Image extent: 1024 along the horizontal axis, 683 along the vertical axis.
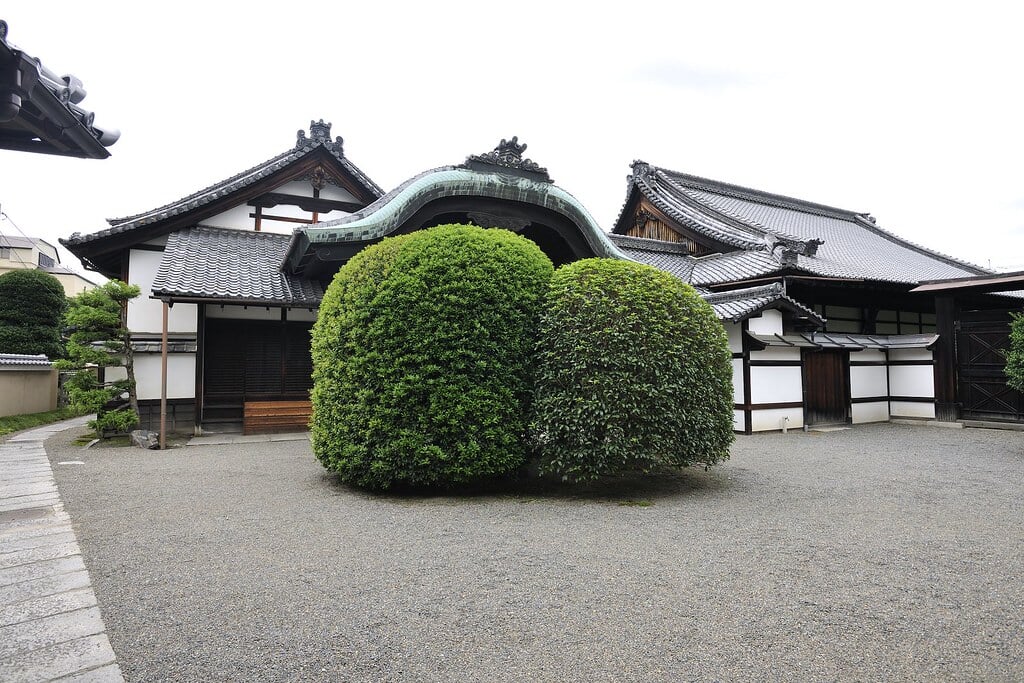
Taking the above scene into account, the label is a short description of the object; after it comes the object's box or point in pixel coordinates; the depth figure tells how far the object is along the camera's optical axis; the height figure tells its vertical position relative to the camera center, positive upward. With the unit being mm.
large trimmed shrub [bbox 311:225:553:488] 5812 -42
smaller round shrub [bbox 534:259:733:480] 5887 -209
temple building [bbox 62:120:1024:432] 8969 +1490
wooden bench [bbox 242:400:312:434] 11328 -1139
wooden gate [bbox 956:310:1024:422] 12438 -241
